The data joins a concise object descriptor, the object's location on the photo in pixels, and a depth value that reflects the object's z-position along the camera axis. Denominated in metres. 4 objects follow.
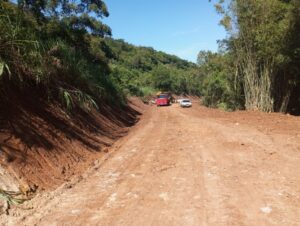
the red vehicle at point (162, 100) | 36.34
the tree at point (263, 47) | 14.56
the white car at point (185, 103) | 33.00
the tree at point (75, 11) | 15.49
